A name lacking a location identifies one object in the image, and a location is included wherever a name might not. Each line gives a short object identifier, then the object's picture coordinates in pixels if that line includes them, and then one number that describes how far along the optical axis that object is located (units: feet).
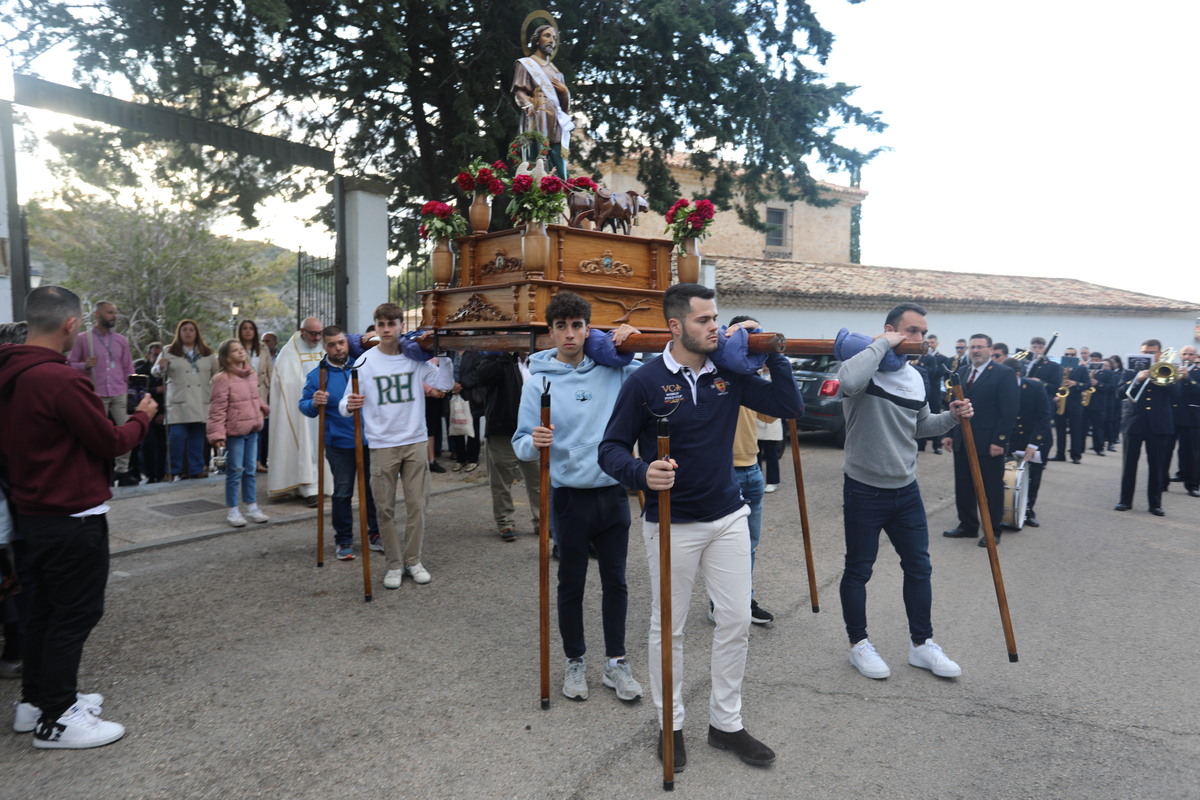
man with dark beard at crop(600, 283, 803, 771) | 11.57
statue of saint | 20.03
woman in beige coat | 31.32
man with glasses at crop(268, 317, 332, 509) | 27.63
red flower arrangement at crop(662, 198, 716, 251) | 18.40
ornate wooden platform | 16.20
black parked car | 47.29
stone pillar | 35.27
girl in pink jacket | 25.07
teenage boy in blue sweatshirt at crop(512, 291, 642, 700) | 13.58
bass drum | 27.17
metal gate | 35.65
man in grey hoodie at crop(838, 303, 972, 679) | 15.03
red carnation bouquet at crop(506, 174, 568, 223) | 16.55
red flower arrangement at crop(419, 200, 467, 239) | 18.25
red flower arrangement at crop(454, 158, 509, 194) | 17.48
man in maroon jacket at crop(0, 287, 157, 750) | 11.95
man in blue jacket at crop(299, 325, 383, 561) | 21.99
